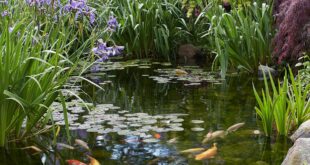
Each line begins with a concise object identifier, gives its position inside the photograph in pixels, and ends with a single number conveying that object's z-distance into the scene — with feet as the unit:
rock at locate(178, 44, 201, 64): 28.60
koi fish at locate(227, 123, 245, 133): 14.46
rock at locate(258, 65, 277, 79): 22.36
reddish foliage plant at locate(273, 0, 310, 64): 16.53
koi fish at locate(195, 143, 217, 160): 12.35
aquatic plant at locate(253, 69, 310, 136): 13.70
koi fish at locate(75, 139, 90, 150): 13.02
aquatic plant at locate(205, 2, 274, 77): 22.82
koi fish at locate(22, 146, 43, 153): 12.81
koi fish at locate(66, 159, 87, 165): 11.79
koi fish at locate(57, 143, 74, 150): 13.00
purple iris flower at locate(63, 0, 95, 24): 13.25
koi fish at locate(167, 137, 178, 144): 13.44
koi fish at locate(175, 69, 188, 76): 22.84
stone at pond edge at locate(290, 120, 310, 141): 12.94
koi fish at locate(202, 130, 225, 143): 13.71
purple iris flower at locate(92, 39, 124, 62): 13.98
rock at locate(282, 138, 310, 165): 10.23
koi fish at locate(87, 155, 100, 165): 11.87
